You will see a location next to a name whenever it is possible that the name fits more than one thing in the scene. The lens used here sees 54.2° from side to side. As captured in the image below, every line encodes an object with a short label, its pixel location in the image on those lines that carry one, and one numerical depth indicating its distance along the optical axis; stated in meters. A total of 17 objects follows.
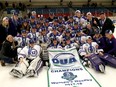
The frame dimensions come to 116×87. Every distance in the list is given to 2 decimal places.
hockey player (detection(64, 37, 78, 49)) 3.19
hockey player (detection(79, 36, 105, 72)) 2.87
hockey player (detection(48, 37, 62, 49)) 3.14
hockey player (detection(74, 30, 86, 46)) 3.33
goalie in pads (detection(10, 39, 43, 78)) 2.60
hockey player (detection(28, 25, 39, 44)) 3.39
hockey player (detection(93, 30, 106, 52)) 3.22
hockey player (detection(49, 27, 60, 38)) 3.54
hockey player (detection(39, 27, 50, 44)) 3.56
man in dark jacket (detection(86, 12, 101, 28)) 3.87
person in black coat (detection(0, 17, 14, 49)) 3.30
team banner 2.41
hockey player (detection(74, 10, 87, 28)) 3.86
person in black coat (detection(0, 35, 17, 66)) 2.98
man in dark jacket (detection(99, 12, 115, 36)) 3.70
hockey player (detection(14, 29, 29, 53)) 3.28
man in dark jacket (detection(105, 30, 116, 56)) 3.15
